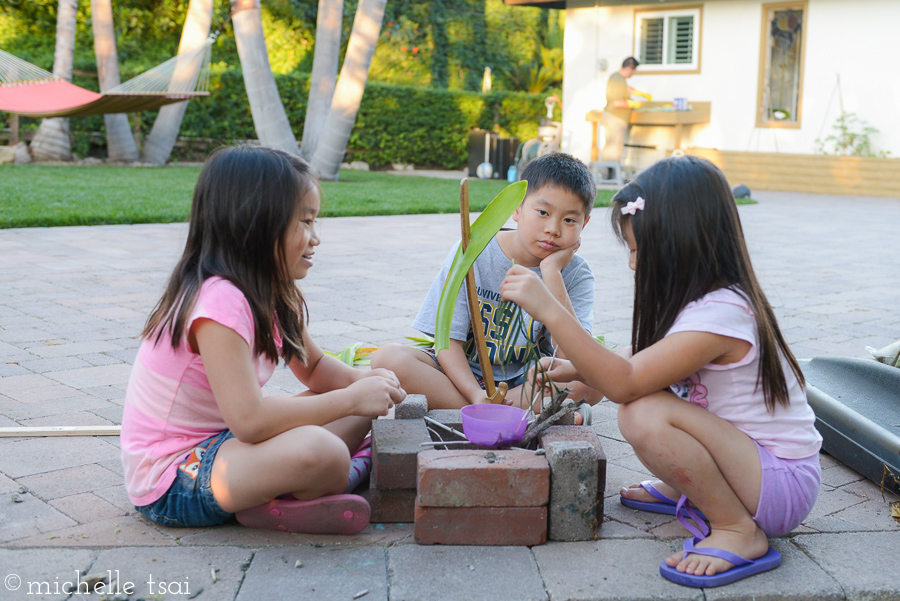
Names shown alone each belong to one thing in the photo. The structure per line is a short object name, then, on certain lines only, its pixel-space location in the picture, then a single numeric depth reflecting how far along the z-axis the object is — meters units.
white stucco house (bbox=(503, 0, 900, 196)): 12.84
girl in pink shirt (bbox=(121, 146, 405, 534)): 1.85
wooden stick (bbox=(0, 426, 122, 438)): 2.53
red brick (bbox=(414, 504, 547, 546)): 1.89
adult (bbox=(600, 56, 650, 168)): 13.11
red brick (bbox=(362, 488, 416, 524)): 2.03
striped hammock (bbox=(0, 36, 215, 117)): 10.78
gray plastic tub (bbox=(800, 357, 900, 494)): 2.27
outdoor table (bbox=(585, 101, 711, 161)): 13.96
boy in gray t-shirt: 2.45
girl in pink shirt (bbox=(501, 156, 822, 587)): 1.82
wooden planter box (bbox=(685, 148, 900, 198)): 12.70
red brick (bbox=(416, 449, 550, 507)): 1.85
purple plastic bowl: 2.04
